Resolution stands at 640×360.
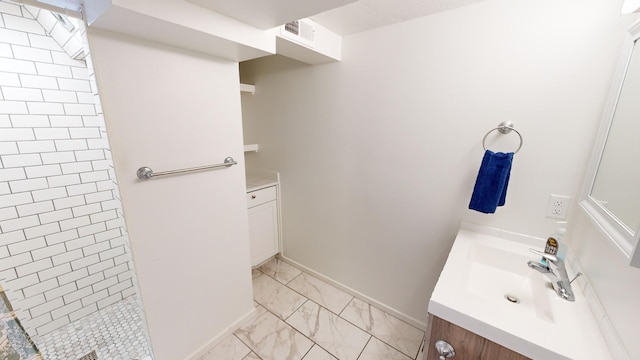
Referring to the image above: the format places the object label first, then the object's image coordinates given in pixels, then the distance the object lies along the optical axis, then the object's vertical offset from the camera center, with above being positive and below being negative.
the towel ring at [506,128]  1.20 +0.00
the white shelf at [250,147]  2.23 -0.20
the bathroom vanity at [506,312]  0.72 -0.63
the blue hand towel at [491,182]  1.15 -0.26
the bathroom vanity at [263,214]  2.11 -0.80
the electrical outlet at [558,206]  1.15 -0.37
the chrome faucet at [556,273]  0.92 -0.59
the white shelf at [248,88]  2.07 +0.33
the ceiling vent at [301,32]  1.32 +0.53
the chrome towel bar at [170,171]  1.08 -0.23
